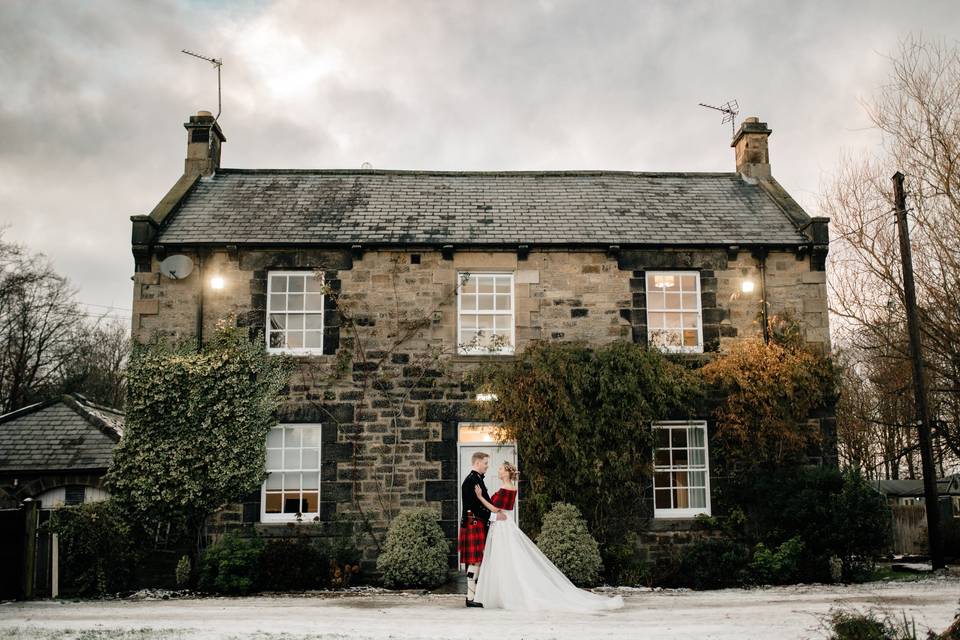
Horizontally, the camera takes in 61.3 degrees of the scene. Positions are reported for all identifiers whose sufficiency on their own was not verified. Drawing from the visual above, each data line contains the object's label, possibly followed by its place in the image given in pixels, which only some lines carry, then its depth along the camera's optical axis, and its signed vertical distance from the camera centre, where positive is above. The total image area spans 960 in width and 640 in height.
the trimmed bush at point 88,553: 12.45 -1.70
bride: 10.36 -1.82
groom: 11.06 -1.13
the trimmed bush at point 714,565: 13.16 -2.12
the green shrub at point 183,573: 13.21 -2.15
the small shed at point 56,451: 17.70 -0.22
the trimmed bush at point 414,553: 13.09 -1.86
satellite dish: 14.92 +3.17
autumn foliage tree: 14.26 +0.63
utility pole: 13.89 +0.74
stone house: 14.52 +2.46
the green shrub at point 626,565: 13.45 -2.17
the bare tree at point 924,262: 16.78 +3.77
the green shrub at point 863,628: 7.03 -1.71
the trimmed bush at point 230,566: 12.70 -1.99
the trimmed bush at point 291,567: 13.03 -2.05
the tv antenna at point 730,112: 18.48 +7.29
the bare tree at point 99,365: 34.91 +3.74
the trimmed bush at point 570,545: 12.87 -1.72
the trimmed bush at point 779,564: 13.02 -2.06
